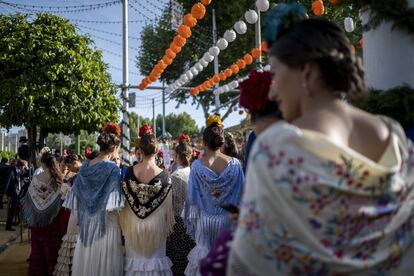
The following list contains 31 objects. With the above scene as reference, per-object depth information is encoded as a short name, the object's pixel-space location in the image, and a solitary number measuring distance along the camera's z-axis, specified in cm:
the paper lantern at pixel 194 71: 1445
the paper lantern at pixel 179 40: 1063
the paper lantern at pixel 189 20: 966
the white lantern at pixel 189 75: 1449
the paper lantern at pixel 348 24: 805
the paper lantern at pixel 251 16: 1026
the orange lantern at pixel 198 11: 931
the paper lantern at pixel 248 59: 1276
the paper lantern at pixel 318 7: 815
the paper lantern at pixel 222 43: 1194
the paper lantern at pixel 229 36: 1171
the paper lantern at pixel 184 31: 1010
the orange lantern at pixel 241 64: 1334
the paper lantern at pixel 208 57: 1307
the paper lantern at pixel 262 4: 921
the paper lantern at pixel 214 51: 1237
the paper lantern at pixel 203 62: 1375
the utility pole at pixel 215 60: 2054
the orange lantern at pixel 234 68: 1380
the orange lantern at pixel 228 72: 1410
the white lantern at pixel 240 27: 1102
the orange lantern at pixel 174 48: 1117
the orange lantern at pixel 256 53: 1132
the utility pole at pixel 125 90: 1179
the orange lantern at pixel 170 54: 1158
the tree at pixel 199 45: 2294
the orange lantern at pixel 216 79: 1507
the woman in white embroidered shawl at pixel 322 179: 148
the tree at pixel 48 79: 962
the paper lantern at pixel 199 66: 1409
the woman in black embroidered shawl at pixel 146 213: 501
